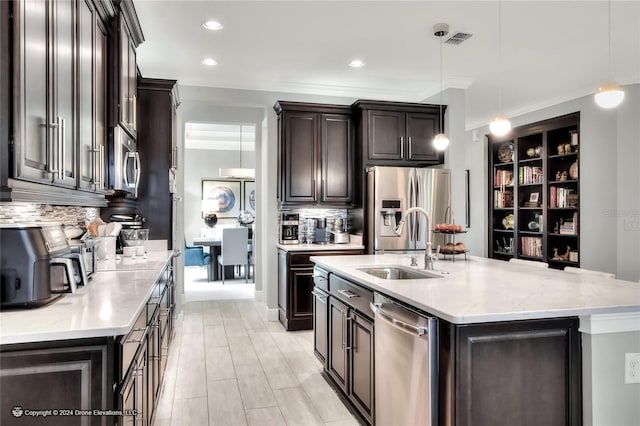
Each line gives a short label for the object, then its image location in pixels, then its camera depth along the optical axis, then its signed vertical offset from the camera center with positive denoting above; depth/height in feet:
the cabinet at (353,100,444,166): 16.46 +3.12
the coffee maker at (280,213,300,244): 17.34 -0.69
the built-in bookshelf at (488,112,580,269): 19.06 +0.99
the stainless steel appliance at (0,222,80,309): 5.17 -0.61
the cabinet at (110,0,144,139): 9.12 +3.32
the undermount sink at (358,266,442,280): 9.80 -1.34
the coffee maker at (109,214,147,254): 11.94 -0.20
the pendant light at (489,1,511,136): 10.64 +2.15
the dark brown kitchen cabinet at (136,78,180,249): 13.01 +1.86
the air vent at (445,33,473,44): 12.36 +5.04
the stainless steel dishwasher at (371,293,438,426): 5.83 -2.27
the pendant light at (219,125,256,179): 26.45 +2.48
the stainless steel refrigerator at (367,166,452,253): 15.65 +0.38
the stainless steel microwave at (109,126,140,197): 9.06 +1.15
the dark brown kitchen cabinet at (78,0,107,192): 7.11 +2.06
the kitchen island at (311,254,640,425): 5.49 -1.77
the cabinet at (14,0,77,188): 4.92 +1.57
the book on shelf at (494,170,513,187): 22.63 +1.86
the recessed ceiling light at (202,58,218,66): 14.47 +5.12
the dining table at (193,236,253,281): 26.10 -3.14
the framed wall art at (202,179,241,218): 31.55 +1.38
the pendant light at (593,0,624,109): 8.42 +2.28
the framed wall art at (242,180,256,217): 32.37 +1.21
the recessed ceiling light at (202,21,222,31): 11.70 +5.13
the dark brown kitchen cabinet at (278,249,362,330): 15.58 -2.68
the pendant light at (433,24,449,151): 11.74 +4.99
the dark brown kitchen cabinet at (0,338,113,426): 4.42 -1.71
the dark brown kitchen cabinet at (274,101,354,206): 16.43 +2.29
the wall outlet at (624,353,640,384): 5.92 -2.11
